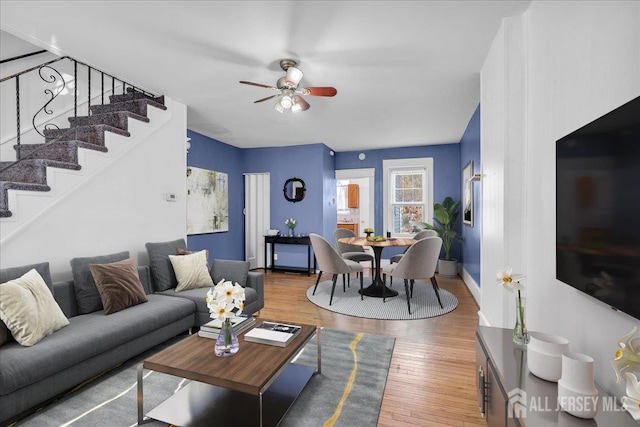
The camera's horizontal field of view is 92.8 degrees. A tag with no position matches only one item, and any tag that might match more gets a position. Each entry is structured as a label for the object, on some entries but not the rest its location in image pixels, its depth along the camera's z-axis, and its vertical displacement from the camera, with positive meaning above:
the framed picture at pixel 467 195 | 4.51 +0.31
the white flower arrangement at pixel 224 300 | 1.72 -0.49
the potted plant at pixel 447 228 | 5.59 -0.25
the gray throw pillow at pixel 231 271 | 3.35 -0.63
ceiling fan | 2.79 +1.20
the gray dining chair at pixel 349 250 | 4.91 -0.61
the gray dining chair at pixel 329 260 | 3.87 -0.58
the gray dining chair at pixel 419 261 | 3.56 -0.56
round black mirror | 6.10 +0.52
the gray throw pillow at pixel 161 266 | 3.18 -0.54
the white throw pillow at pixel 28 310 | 1.87 -0.60
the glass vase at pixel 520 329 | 1.61 -0.62
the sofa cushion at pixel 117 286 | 2.48 -0.59
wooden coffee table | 1.57 -0.84
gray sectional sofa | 1.69 -0.85
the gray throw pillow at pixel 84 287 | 2.49 -0.59
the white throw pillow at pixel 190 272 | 3.16 -0.59
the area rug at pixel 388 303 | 3.55 -1.14
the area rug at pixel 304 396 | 1.77 -1.18
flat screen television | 1.03 +0.02
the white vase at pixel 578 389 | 1.06 -0.63
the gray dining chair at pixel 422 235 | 4.71 -0.32
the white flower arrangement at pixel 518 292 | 1.62 -0.42
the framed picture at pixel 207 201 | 4.93 +0.25
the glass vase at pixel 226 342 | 1.79 -0.75
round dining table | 4.08 -0.64
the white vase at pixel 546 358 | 1.28 -0.62
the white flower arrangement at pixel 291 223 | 6.04 -0.16
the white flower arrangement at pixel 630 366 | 0.80 -0.44
